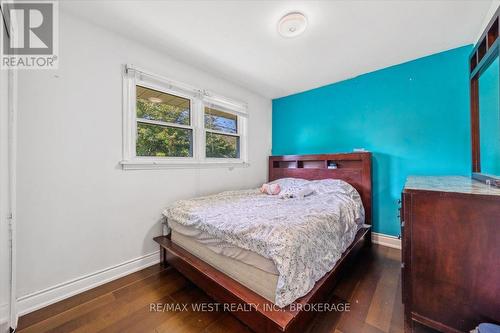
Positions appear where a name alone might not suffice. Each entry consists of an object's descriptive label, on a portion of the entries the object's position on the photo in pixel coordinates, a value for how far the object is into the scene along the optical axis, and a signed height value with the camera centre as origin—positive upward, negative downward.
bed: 1.15 -0.62
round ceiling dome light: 1.71 +1.31
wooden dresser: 1.01 -0.51
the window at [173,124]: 2.06 +0.56
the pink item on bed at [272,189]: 2.84 -0.32
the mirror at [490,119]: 1.53 +0.41
